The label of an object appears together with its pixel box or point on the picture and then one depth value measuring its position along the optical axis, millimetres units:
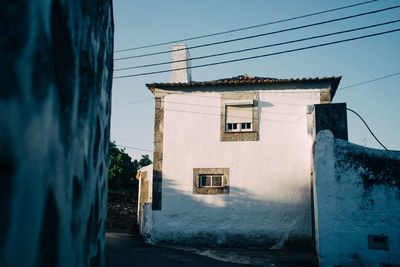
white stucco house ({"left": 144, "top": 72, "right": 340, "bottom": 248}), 11492
